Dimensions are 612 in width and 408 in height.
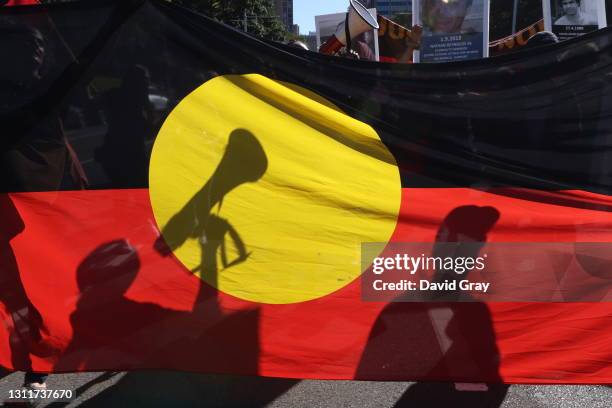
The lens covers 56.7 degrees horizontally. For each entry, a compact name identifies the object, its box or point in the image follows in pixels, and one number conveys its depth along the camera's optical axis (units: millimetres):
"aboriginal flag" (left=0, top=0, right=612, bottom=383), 2715
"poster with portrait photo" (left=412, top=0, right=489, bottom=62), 5738
